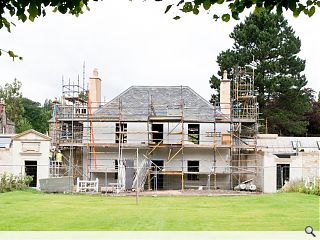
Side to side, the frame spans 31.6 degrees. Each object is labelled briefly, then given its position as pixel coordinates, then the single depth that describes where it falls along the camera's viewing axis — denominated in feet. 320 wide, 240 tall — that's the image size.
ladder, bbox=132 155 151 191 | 114.98
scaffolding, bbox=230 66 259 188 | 129.37
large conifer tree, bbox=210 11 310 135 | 180.96
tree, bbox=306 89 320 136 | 208.51
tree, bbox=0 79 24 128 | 252.83
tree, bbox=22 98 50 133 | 307.50
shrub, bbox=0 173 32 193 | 104.55
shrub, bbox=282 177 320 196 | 96.98
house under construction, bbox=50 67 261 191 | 125.90
